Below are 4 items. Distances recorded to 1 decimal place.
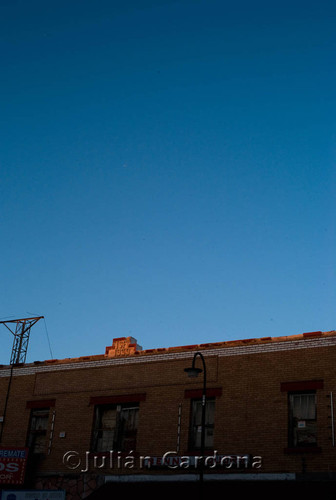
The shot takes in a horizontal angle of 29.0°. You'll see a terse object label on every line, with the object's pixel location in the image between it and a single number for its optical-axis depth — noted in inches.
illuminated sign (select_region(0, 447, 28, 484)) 1087.6
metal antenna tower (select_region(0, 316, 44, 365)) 1983.0
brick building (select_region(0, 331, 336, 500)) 934.4
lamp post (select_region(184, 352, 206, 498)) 853.8
